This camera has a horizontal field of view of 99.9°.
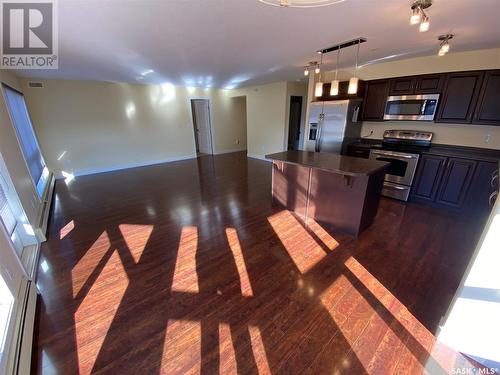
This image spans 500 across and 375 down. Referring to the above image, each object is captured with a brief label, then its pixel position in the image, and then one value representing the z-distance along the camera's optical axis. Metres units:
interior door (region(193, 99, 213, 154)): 7.79
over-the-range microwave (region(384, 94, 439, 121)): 3.49
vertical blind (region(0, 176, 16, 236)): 2.09
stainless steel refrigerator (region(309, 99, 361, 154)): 4.23
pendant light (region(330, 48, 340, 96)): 2.58
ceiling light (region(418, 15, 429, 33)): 1.76
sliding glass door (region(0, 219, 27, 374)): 1.19
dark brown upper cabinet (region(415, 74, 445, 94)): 3.38
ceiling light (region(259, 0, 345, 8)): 1.41
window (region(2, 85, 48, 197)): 3.35
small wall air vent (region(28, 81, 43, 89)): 4.70
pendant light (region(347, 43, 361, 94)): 2.42
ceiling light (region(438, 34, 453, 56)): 2.33
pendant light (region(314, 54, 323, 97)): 2.81
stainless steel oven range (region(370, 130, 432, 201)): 3.58
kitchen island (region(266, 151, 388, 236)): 2.62
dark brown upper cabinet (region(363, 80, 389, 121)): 3.98
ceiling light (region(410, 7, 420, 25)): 1.66
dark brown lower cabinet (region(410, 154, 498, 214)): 3.02
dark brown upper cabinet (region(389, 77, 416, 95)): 3.65
